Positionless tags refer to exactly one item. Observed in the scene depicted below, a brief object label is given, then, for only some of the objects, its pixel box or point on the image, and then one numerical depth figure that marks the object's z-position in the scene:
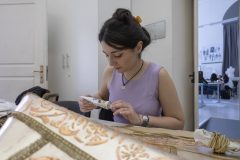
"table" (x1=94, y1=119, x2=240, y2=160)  0.55
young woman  1.08
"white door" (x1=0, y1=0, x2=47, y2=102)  2.93
